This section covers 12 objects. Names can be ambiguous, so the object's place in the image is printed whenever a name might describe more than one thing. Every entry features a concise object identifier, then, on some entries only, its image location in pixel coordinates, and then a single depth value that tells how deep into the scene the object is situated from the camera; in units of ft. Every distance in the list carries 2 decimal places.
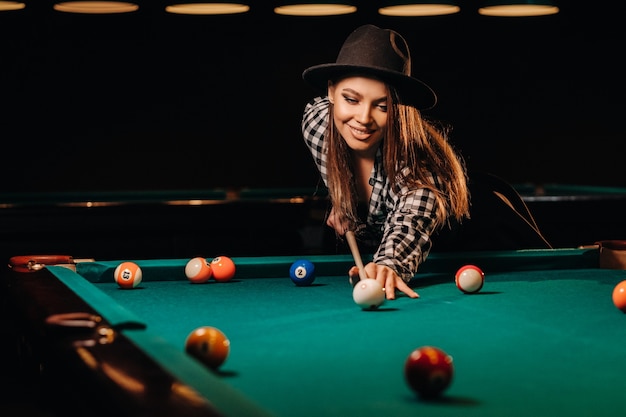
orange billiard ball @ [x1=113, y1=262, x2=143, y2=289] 9.23
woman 10.59
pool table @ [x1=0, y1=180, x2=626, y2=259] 17.03
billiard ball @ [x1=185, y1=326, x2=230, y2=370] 5.60
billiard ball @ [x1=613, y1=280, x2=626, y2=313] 7.97
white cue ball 8.04
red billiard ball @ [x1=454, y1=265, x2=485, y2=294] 9.01
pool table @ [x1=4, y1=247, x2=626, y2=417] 4.83
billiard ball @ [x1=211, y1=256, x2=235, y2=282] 10.03
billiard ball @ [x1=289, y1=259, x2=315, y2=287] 9.57
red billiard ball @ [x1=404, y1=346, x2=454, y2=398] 5.02
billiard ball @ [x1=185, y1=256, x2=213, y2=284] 9.87
